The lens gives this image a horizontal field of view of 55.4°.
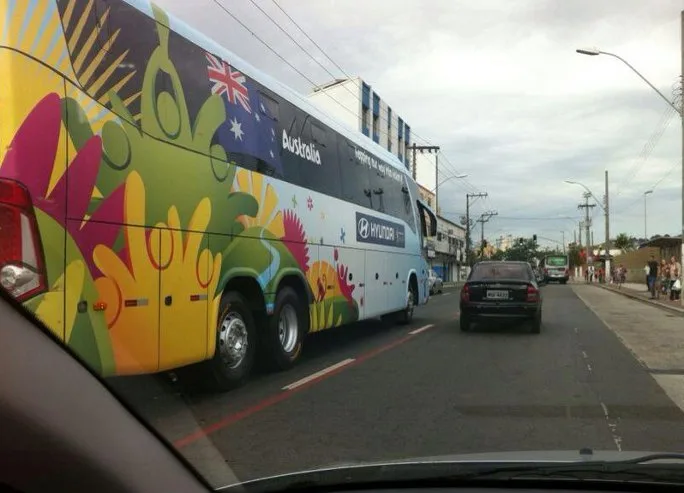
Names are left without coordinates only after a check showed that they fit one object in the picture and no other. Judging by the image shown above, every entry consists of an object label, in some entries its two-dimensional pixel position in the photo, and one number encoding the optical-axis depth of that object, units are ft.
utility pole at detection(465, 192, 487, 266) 233.60
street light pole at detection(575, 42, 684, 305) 74.19
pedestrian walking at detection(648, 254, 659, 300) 96.79
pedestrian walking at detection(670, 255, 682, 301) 85.12
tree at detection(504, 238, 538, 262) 409.49
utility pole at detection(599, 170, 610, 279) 166.61
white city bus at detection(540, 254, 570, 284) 213.46
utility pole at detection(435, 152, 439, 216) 179.79
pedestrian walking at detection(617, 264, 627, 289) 158.57
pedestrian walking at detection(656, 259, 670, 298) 98.06
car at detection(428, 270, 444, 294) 113.81
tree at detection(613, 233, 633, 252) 361.30
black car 45.32
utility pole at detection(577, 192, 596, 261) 244.01
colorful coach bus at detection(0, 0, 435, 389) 14.25
